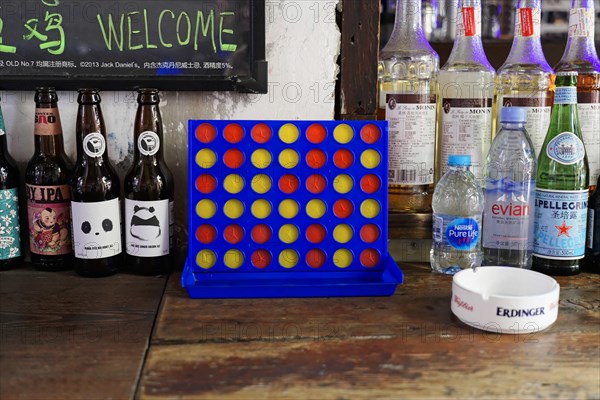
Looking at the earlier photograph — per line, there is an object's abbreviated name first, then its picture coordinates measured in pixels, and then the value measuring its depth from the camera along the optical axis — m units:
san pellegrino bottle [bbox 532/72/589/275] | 1.18
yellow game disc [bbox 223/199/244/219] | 1.14
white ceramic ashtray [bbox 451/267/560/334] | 0.93
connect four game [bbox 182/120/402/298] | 1.14
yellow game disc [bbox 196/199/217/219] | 1.14
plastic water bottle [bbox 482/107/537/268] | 1.21
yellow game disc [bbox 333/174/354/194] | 1.16
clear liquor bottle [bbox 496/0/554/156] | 1.26
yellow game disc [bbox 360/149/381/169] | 1.16
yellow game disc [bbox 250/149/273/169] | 1.14
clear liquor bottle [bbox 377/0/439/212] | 1.26
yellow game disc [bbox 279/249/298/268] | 1.15
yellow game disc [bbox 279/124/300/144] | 1.15
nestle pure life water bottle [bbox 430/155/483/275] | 1.21
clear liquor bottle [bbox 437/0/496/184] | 1.27
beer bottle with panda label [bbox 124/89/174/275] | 1.19
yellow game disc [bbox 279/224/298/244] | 1.15
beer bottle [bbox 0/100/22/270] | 1.21
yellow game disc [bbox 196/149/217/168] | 1.14
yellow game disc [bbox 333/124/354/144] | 1.16
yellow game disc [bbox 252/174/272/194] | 1.15
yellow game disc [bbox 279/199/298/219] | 1.15
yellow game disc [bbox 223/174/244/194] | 1.14
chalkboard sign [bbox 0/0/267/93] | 1.24
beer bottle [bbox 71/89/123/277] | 1.18
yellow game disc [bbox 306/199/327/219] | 1.15
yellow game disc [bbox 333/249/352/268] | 1.16
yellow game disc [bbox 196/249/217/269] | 1.14
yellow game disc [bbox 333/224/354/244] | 1.16
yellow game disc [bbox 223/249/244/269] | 1.15
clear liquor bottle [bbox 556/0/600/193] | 1.26
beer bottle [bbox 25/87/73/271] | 1.21
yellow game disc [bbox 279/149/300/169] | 1.15
